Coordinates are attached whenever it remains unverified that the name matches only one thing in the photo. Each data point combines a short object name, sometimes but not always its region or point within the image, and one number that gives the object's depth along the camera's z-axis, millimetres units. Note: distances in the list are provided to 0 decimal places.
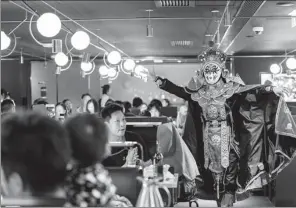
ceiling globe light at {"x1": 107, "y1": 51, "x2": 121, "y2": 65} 9188
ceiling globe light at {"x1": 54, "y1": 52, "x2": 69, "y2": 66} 8523
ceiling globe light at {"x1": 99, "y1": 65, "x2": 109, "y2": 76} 13758
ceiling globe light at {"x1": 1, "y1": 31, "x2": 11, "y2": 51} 4851
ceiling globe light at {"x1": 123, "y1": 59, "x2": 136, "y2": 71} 11805
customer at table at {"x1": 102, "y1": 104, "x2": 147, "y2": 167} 4023
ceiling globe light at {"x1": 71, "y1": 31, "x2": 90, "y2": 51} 6398
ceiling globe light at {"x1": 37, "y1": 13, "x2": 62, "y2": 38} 5266
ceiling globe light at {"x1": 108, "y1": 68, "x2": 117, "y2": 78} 13949
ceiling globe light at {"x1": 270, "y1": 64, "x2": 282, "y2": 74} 15570
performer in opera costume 5289
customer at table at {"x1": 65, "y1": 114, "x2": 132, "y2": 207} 2014
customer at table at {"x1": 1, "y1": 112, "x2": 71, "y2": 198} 1804
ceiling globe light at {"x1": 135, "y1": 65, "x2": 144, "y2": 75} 14369
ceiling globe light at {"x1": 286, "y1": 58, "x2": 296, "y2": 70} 13086
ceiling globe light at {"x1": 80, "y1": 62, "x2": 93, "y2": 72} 10616
